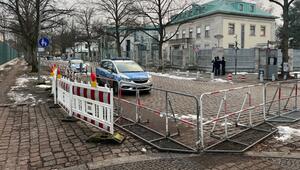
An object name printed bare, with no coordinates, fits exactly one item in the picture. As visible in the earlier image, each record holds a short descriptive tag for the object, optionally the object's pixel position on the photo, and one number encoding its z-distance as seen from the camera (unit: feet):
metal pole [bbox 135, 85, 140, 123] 19.80
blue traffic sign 45.84
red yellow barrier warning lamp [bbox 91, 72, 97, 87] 16.99
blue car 34.71
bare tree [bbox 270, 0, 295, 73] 54.11
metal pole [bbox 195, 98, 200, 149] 14.32
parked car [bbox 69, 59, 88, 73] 74.88
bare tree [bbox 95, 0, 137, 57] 98.08
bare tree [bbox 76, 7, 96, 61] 152.44
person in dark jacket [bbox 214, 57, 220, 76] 66.66
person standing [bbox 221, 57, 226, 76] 66.93
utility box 53.05
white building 118.50
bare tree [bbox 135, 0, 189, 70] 88.27
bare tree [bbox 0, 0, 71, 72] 66.73
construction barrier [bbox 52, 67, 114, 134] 15.77
